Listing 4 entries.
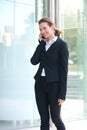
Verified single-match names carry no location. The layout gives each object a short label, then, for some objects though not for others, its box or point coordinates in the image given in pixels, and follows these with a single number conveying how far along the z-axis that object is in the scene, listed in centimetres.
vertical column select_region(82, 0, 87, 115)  780
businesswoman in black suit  463
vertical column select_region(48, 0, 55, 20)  683
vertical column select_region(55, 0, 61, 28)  697
